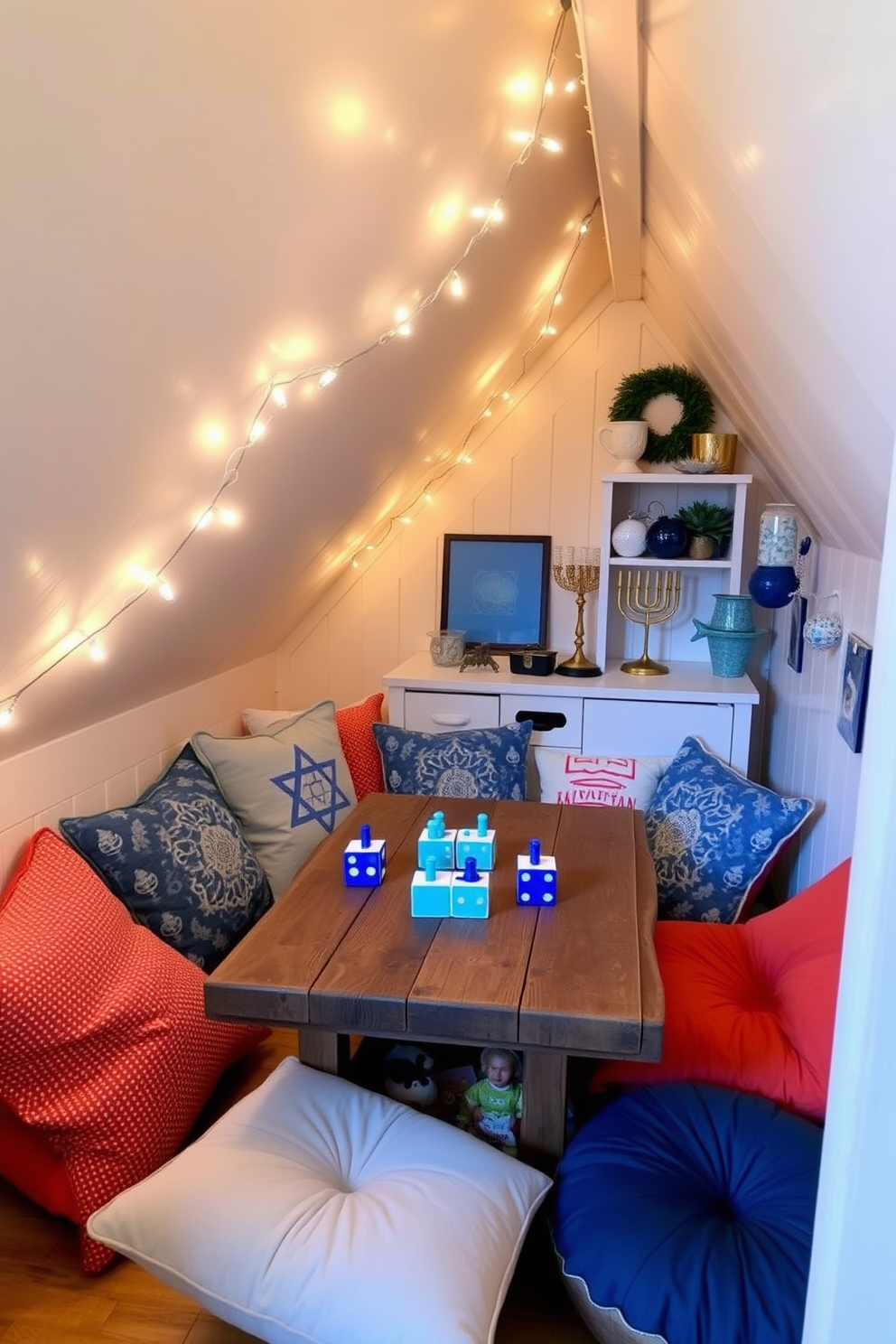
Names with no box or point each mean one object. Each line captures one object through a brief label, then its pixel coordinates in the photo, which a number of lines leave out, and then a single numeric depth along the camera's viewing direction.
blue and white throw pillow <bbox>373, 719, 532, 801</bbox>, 2.52
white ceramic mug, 2.78
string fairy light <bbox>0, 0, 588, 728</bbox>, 1.59
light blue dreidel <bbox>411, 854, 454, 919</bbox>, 1.55
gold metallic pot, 2.70
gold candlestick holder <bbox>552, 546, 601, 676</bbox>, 2.84
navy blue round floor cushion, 1.17
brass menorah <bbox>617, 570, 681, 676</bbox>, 2.91
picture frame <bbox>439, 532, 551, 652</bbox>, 3.11
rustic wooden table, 1.26
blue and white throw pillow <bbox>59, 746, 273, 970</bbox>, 1.92
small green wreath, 2.82
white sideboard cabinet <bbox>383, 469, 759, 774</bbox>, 2.57
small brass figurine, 2.86
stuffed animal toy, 1.74
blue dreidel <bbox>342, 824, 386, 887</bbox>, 1.67
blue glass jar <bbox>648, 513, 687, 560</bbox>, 2.71
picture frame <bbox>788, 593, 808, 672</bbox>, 2.40
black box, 2.76
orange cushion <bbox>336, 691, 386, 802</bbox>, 2.70
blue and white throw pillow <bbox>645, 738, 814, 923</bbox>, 2.19
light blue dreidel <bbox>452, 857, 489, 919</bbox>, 1.54
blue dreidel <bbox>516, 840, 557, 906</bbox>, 1.57
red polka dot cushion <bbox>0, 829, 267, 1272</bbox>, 1.49
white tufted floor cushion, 1.16
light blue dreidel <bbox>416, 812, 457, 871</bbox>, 1.61
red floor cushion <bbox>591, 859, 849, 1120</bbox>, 1.60
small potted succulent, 2.73
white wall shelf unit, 2.69
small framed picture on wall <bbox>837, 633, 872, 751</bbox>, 1.66
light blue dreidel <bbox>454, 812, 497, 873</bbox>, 1.66
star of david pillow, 2.37
